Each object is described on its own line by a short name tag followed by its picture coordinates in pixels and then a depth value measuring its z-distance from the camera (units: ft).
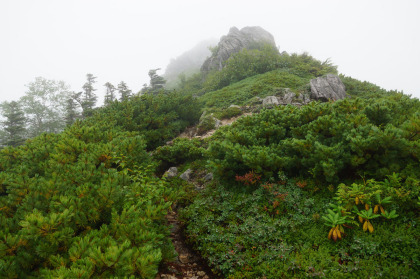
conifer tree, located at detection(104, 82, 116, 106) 133.54
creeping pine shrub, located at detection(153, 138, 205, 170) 34.79
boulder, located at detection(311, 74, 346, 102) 55.67
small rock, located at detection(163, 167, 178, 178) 31.23
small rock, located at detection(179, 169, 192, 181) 29.86
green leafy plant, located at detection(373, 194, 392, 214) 14.01
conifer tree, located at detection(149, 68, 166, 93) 133.28
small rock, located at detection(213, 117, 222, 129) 51.57
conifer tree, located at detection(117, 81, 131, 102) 126.91
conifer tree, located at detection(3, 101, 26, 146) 92.12
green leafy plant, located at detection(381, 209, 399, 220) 13.34
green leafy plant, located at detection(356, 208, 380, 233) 13.51
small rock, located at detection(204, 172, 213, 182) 28.02
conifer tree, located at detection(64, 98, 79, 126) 111.69
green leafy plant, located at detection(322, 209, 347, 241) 13.94
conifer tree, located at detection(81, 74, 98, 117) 127.55
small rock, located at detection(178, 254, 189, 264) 17.01
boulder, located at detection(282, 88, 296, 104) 55.10
